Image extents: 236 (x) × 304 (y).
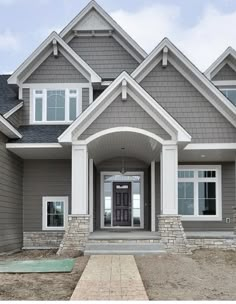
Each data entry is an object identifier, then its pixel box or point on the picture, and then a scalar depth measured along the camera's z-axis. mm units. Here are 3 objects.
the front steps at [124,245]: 7791
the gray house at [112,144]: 8255
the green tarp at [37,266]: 6107
